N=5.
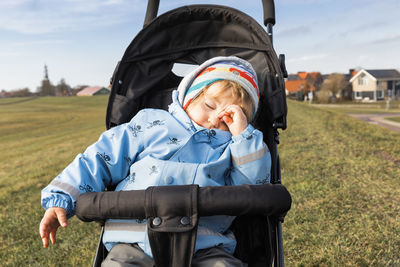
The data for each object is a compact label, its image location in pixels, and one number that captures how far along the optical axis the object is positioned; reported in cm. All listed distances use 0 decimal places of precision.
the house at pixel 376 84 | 5325
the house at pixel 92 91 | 7650
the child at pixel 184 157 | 168
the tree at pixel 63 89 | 7306
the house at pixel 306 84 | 5592
